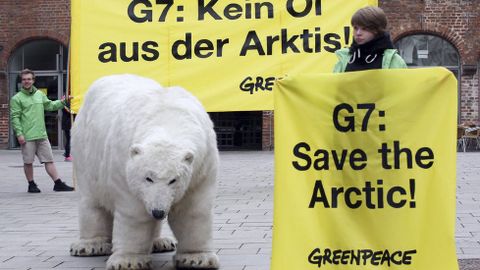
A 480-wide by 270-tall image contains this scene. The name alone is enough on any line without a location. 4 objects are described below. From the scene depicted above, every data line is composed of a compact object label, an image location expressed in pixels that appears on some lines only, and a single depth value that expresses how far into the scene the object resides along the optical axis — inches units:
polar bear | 204.2
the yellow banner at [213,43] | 433.7
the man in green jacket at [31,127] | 505.4
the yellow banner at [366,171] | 182.9
